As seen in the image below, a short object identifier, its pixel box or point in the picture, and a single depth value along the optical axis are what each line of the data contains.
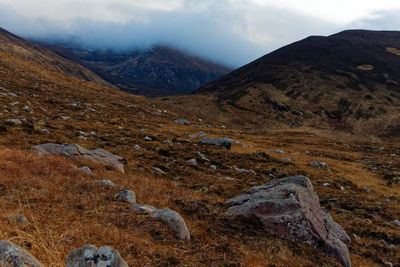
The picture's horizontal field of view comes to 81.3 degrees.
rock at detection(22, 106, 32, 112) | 26.16
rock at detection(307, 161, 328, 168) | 29.05
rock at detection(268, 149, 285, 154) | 35.83
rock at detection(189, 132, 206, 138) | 36.61
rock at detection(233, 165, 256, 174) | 20.70
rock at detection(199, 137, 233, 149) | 30.69
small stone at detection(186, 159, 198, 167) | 19.37
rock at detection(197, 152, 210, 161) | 21.72
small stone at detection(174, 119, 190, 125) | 54.91
